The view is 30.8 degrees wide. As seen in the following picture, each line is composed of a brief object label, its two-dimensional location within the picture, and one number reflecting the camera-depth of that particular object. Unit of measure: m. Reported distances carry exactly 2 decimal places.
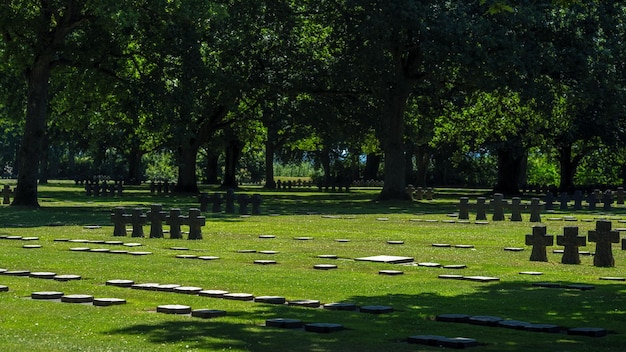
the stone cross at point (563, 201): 53.91
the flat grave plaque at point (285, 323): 13.76
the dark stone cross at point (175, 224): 30.12
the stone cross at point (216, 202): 47.03
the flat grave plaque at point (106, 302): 15.71
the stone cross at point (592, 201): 54.48
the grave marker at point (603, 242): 23.23
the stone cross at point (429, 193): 66.88
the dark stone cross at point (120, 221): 30.78
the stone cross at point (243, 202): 45.27
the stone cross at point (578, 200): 54.44
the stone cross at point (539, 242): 24.27
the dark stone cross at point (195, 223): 29.83
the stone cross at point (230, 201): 46.25
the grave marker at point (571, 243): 23.83
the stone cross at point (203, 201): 46.78
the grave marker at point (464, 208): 42.76
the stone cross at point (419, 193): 67.94
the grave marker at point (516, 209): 42.41
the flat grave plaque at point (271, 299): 16.33
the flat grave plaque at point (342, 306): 15.66
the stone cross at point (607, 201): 54.46
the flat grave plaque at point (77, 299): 15.89
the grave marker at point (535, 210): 41.78
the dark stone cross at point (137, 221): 30.44
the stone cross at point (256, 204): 45.23
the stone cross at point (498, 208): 42.84
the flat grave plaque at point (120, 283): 18.17
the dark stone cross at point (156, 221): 30.28
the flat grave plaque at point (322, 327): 13.35
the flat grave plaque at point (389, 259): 23.55
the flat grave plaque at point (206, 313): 14.65
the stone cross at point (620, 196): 63.59
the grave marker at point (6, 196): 53.00
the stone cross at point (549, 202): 52.78
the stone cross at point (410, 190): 66.51
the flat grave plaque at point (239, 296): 16.67
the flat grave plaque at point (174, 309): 15.04
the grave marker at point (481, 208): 42.75
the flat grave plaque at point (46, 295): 16.36
